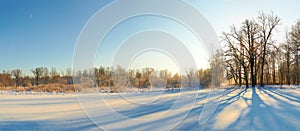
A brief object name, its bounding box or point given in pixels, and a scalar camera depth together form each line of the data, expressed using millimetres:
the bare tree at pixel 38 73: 42400
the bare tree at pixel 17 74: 45072
